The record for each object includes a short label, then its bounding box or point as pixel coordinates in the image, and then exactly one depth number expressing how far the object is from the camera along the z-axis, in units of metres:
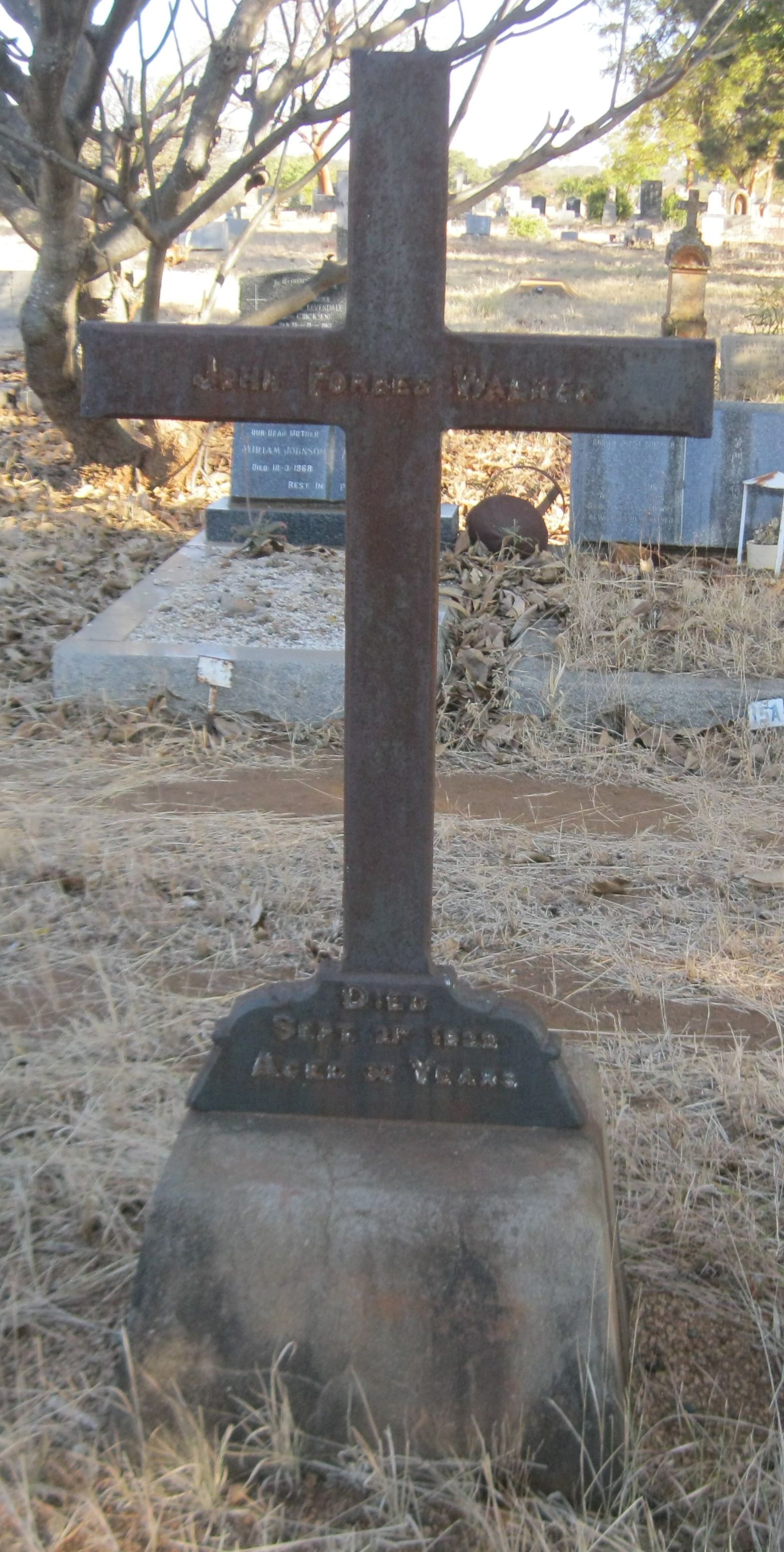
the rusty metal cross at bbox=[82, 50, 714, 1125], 1.91
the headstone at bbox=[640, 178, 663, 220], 46.94
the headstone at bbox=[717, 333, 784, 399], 11.73
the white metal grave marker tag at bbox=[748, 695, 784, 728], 5.33
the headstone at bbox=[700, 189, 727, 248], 40.62
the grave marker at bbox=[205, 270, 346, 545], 8.43
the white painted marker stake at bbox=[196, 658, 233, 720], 5.61
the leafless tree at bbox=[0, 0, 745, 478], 7.33
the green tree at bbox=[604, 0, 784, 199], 18.66
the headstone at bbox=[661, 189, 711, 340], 10.02
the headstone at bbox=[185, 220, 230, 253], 30.22
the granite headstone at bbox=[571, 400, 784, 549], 8.15
